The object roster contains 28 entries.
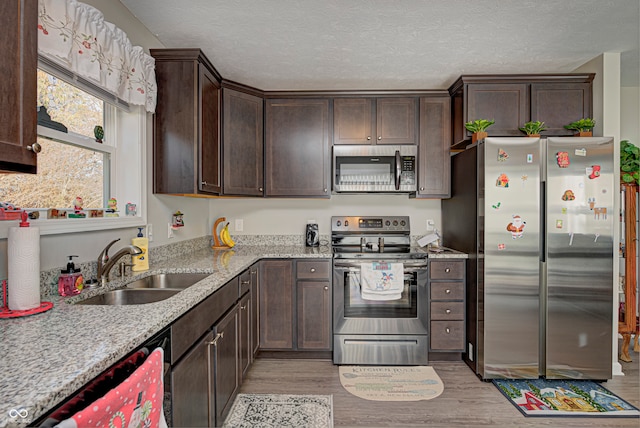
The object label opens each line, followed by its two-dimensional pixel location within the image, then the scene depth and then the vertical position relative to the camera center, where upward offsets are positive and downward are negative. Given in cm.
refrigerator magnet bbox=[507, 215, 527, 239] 242 -10
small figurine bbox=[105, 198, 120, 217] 199 +2
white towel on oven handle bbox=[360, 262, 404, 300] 274 -57
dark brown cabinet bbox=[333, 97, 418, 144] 308 +86
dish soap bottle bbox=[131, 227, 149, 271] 199 -28
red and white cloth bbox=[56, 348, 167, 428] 67 -44
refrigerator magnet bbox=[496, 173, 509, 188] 242 +23
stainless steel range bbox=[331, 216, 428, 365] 274 -81
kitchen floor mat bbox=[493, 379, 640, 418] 211 -127
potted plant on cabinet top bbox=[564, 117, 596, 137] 261 +70
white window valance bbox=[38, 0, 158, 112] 140 +81
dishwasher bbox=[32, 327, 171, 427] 74 -46
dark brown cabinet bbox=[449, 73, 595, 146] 279 +94
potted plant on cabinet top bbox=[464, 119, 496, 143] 262 +69
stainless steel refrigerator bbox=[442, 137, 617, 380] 241 -32
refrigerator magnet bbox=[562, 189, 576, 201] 240 +14
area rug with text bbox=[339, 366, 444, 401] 230 -128
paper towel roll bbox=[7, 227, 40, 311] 118 -20
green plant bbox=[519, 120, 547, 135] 262 +68
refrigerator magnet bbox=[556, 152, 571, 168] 240 +39
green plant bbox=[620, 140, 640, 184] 284 +43
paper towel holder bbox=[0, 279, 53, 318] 116 -36
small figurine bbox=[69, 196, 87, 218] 171 +1
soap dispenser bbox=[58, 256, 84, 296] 146 -31
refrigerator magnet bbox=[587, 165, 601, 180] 240 +30
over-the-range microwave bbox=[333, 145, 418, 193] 305 +41
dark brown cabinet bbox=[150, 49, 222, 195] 230 +60
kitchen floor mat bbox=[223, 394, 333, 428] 200 -128
